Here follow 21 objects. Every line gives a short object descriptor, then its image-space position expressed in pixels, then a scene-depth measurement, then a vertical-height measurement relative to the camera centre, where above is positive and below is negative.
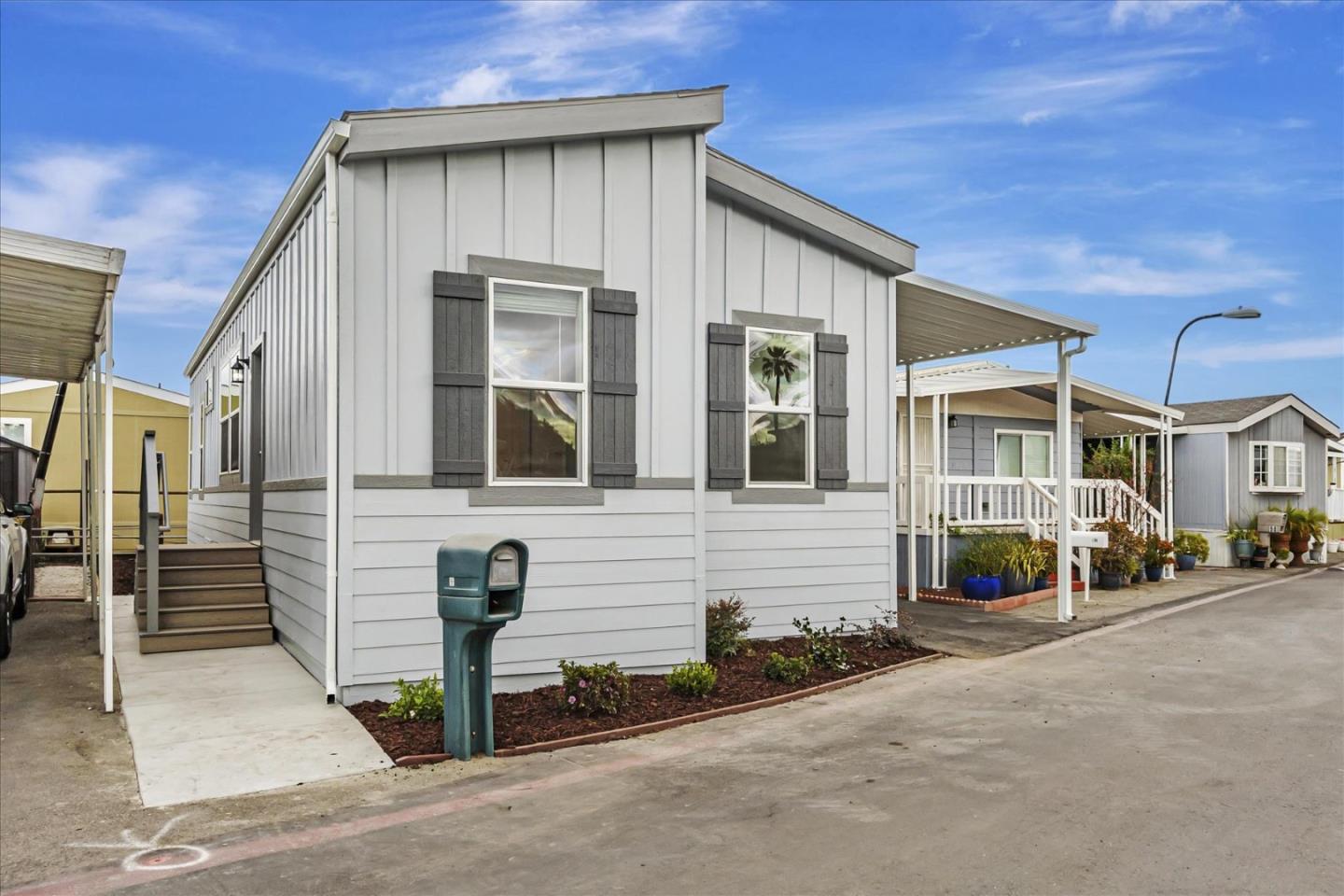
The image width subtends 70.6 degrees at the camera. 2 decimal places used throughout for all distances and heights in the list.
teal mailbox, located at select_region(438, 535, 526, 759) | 5.00 -0.76
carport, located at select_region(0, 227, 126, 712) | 5.48 +1.18
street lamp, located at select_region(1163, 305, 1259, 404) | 17.86 +2.93
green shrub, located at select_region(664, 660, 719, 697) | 6.64 -1.47
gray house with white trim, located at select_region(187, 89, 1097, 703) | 6.29 +0.65
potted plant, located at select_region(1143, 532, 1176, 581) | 15.12 -1.39
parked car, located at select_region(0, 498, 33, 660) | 7.73 -0.87
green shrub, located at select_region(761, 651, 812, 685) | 7.18 -1.51
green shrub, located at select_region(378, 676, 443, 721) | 5.84 -1.44
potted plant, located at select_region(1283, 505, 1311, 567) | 18.88 -1.23
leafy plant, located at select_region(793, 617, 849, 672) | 7.71 -1.47
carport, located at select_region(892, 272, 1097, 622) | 9.52 +1.54
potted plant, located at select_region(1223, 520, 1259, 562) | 18.67 -1.41
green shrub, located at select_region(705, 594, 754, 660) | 7.64 -1.29
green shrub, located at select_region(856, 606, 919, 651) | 8.53 -1.50
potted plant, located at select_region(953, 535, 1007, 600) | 11.73 -1.24
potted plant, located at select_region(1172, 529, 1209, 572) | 17.45 -1.50
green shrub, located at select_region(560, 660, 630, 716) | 6.05 -1.41
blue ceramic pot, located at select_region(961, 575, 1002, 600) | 11.70 -1.46
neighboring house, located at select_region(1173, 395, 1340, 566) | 19.52 +0.17
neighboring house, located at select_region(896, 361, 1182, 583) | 13.53 +0.40
